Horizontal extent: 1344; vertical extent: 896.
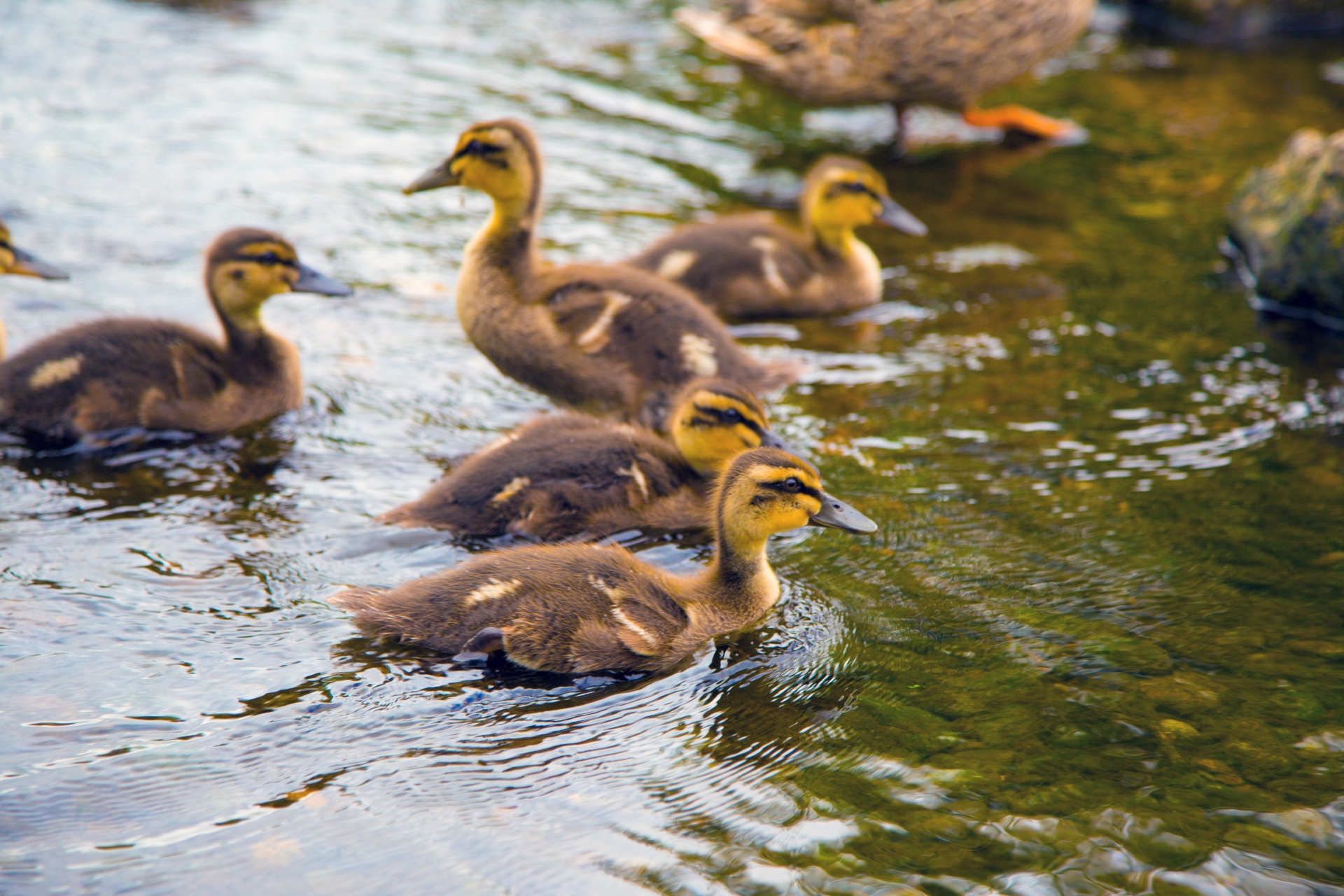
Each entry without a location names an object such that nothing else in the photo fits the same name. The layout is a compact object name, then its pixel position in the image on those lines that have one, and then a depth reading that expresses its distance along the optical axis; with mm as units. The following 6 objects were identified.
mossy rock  11555
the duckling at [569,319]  10023
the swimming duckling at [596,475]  8039
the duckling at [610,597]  6672
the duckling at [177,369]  9117
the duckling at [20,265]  10227
